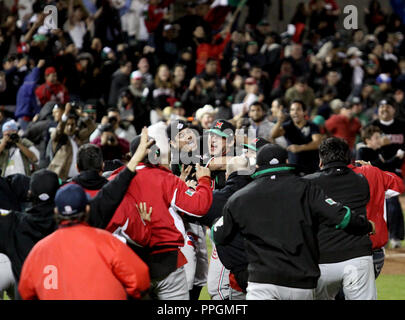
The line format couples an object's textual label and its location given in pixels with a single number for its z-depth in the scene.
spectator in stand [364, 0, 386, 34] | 23.58
